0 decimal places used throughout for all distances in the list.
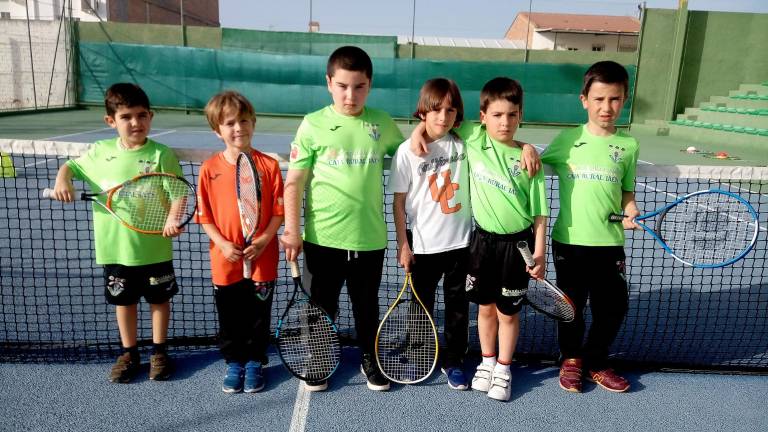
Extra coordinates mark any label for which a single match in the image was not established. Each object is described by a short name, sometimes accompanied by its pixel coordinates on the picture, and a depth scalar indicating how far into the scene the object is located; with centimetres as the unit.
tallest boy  242
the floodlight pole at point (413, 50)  1928
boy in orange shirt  248
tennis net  292
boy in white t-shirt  251
